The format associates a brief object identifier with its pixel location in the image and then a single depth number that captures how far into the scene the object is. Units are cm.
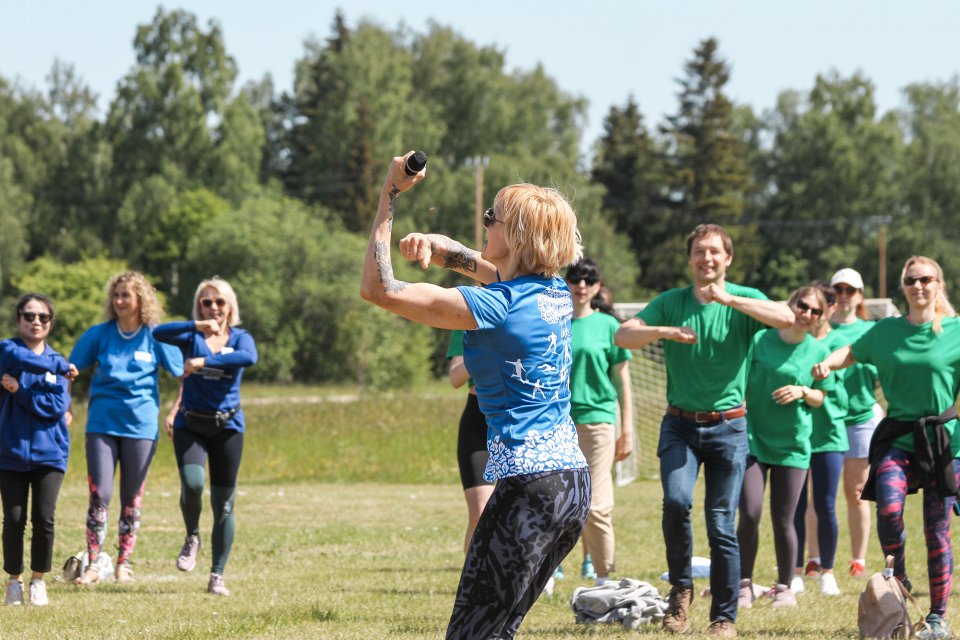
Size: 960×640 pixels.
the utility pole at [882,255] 12063
